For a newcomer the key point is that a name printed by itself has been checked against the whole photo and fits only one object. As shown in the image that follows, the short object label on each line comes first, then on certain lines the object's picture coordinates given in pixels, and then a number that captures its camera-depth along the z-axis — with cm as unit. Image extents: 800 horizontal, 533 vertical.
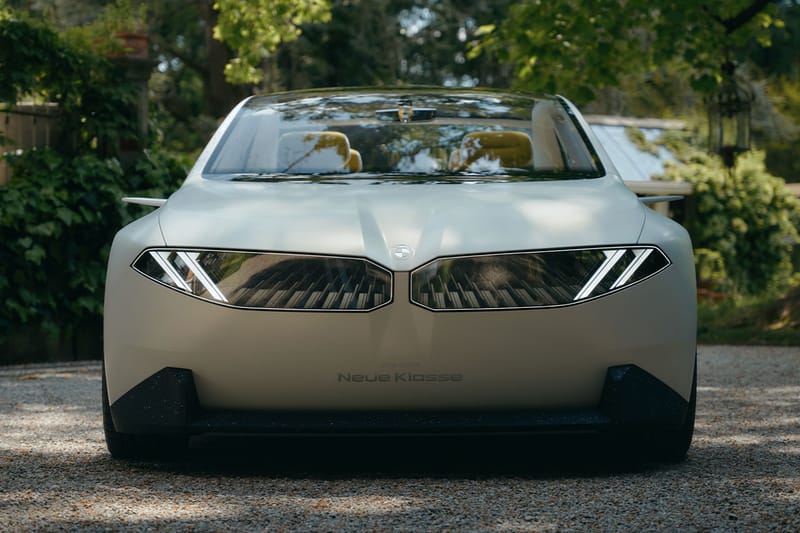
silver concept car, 372
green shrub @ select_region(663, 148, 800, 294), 1931
